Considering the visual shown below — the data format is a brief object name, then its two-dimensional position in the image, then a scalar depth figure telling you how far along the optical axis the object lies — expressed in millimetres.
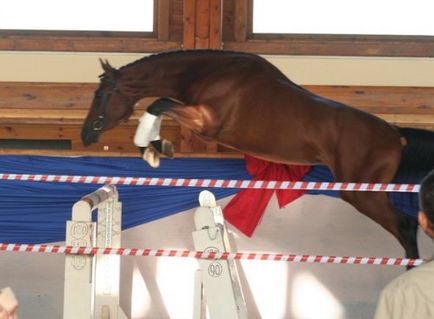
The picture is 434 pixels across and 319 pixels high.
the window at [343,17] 12111
